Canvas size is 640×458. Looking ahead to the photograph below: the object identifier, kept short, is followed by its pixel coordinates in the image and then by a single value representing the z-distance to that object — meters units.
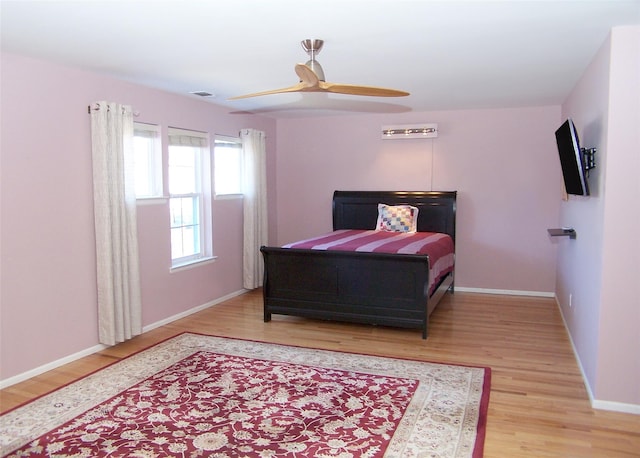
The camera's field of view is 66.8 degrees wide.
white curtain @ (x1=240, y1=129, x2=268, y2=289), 6.15
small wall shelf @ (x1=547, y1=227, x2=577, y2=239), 4.20
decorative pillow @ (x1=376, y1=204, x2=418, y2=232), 6.12
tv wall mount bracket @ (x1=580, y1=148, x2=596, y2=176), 3.34
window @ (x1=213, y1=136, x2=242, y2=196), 5.83
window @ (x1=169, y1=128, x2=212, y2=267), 5.19
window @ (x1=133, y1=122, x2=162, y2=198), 4.69
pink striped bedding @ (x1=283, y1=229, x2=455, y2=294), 4.73
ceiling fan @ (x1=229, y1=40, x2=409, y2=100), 2.90
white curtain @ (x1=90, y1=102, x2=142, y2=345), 4.00
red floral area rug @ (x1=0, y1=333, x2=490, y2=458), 2.62
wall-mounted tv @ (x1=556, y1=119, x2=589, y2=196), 3.23
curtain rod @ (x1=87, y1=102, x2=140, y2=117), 3.98
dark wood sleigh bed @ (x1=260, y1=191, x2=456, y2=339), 4.43
